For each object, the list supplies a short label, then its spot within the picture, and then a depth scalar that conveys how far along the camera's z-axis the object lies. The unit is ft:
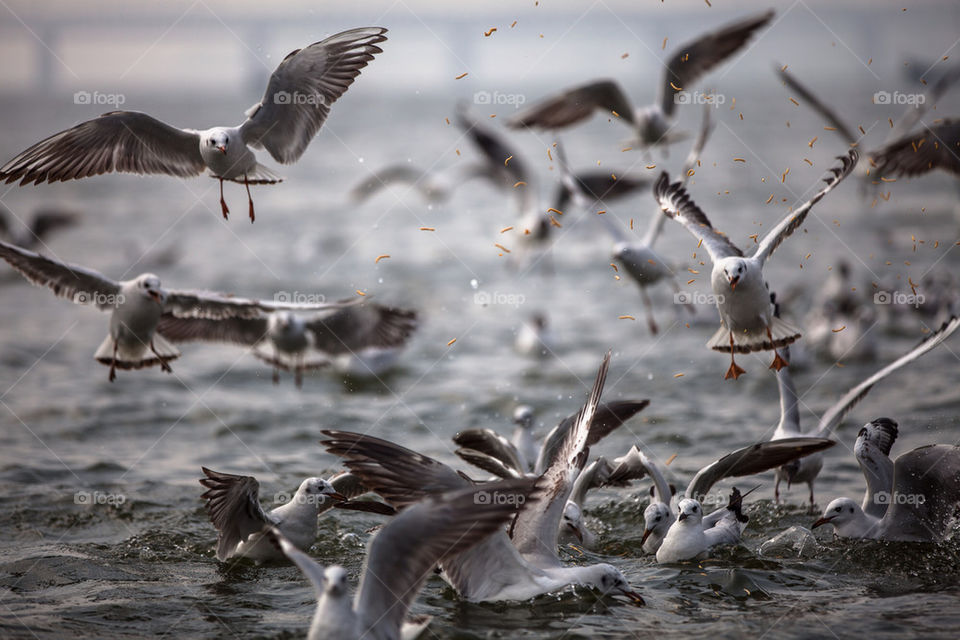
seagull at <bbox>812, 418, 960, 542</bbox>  47.57
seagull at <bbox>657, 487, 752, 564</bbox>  46.29
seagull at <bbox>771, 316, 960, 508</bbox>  49.62
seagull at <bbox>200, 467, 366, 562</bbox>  44.68
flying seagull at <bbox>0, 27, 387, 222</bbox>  48.29
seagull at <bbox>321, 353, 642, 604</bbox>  40.91
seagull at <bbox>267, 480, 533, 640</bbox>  34.50
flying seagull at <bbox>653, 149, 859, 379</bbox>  46.85
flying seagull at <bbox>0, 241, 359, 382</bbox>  49.75
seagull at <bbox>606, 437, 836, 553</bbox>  46.52
